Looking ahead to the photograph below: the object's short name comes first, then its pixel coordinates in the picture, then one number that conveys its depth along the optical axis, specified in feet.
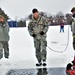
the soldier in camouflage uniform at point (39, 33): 14.72
